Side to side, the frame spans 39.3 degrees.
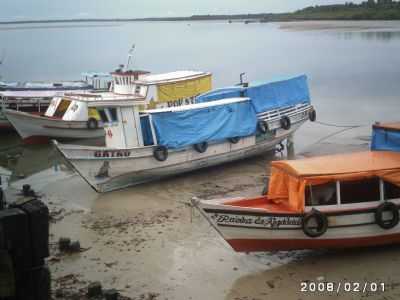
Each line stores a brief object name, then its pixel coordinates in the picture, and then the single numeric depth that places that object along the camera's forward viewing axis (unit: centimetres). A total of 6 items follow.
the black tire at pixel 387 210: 998
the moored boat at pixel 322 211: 970
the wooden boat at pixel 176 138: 1508
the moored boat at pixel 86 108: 2114
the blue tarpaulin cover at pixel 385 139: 1143
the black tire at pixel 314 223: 977
